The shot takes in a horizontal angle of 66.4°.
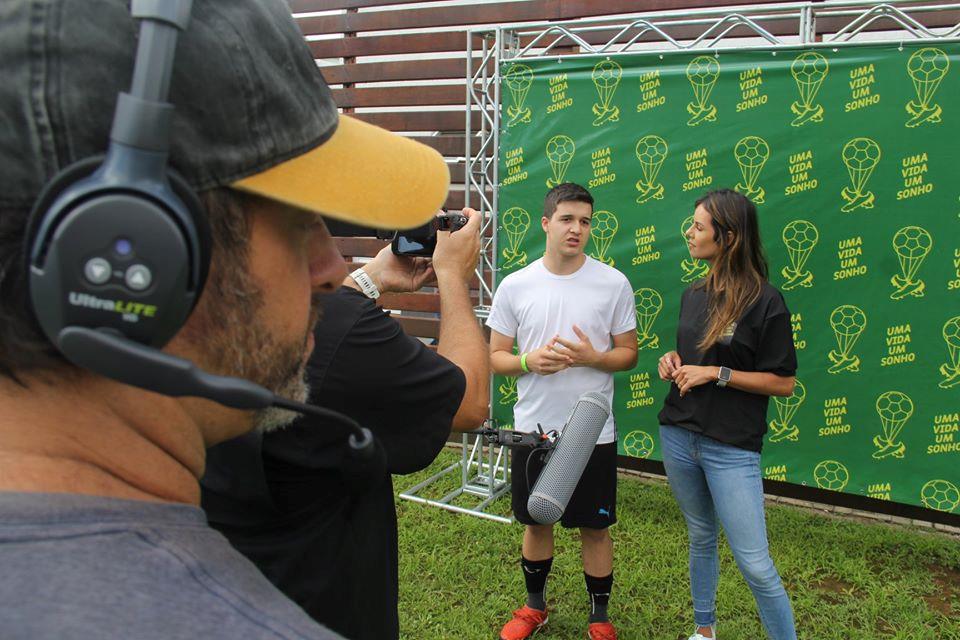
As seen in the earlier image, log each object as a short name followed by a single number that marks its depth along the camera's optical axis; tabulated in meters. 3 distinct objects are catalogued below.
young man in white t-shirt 3.50
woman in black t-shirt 2.97
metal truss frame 3.92
